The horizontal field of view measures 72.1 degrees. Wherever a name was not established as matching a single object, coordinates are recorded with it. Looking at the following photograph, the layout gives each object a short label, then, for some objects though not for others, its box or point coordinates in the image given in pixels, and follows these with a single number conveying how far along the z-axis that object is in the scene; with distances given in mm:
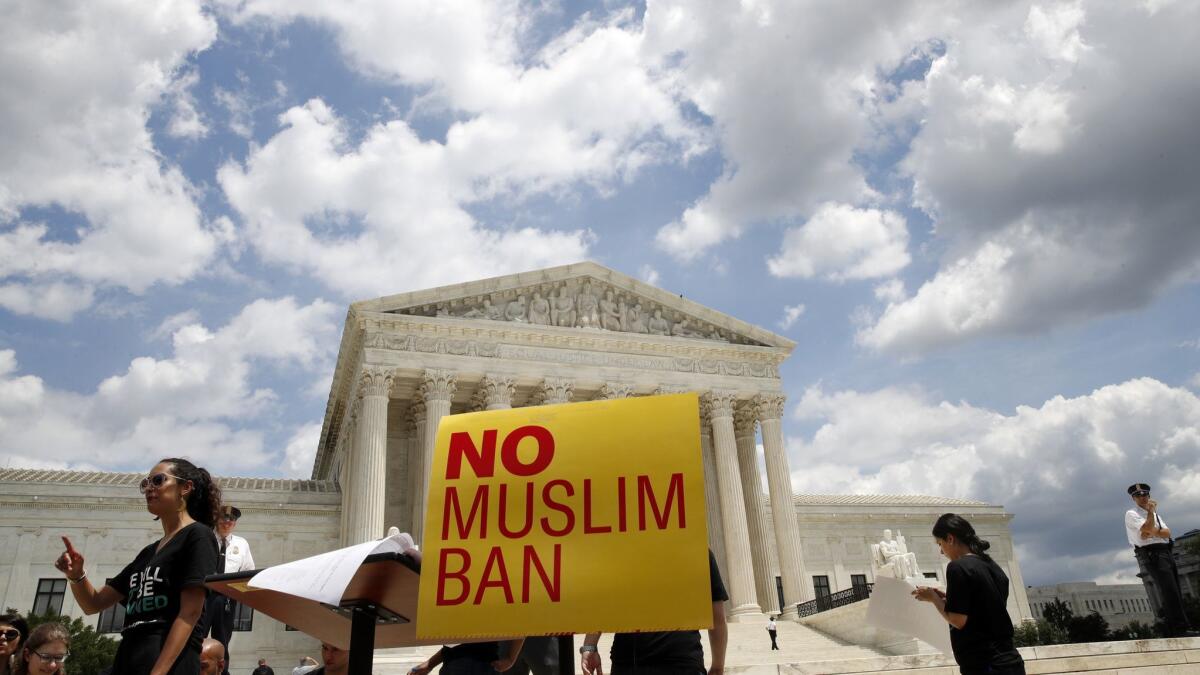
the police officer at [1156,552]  11243
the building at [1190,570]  35094
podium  4438
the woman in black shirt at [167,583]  4387
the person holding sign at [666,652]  5469
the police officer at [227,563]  8070
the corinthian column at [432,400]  30781
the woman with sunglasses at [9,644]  6508
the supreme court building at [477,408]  31500
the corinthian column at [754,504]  35812
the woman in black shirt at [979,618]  5922
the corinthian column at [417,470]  31902
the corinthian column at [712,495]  36375
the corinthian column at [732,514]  32625
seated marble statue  25859
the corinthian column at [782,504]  33906
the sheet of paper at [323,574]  4125
